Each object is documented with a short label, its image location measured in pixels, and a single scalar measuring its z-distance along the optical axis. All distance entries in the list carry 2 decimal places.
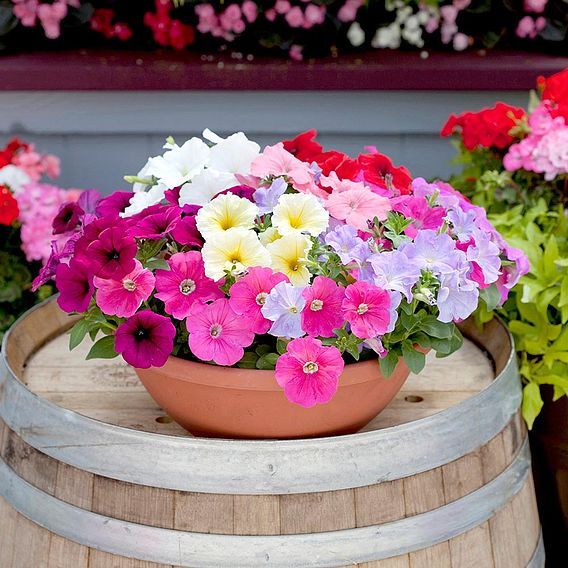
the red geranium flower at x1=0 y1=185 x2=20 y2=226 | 2.21
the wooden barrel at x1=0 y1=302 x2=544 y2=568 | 1.44
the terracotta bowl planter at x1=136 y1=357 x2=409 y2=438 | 1.48
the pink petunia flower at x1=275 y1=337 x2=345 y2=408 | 1.41
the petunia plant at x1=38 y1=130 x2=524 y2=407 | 1.42
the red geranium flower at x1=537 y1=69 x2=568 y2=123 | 2.02
